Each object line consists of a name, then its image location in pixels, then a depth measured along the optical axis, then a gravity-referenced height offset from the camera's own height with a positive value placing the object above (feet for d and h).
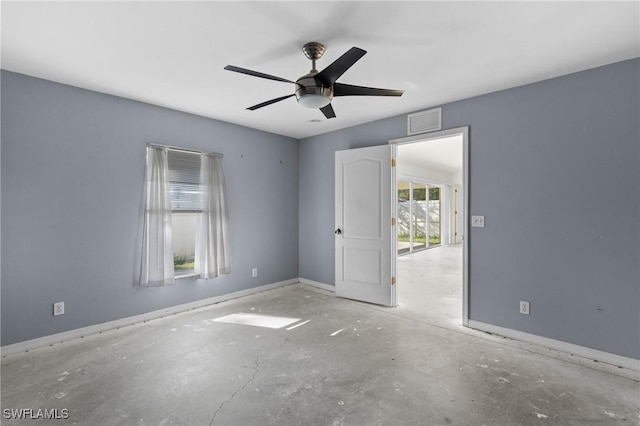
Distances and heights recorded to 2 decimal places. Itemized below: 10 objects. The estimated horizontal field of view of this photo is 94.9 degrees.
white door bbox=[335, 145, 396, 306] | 12.88 -0.47
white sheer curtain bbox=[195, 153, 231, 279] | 12.85 -0.39
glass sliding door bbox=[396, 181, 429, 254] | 28.37 -0.08
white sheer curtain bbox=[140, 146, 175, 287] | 11.16 -0.44
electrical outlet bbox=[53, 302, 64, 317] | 9.41 -2.99
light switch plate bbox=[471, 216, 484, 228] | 10.55 -0.21
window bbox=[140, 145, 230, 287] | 11.26 -0.10
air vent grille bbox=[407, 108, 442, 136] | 11.52 +3.80
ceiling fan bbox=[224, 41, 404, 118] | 6.37 +3.09
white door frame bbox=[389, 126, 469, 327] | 10.78 -0.36
